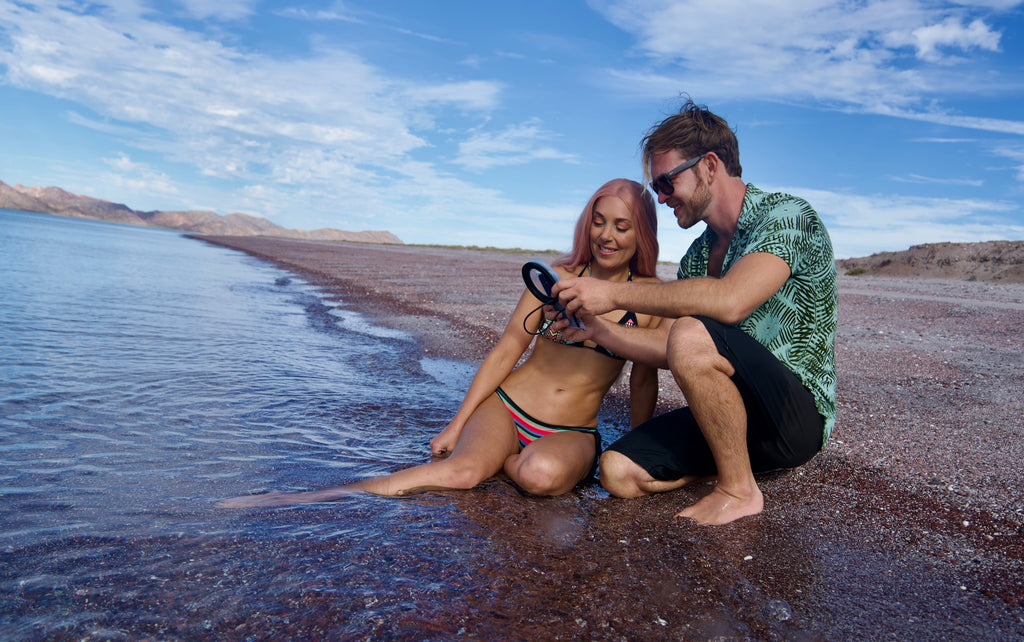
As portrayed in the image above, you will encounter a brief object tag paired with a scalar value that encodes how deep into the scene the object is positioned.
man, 3.28
